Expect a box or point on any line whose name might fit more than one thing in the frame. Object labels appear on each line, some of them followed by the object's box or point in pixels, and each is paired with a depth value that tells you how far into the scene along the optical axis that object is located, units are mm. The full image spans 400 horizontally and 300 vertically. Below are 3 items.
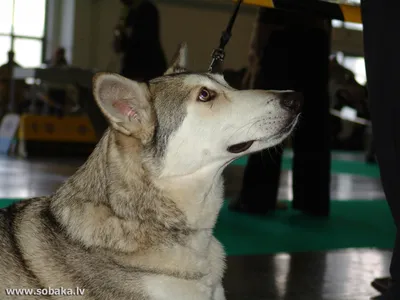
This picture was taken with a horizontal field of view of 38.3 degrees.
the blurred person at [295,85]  5391
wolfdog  2131
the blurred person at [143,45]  6184
